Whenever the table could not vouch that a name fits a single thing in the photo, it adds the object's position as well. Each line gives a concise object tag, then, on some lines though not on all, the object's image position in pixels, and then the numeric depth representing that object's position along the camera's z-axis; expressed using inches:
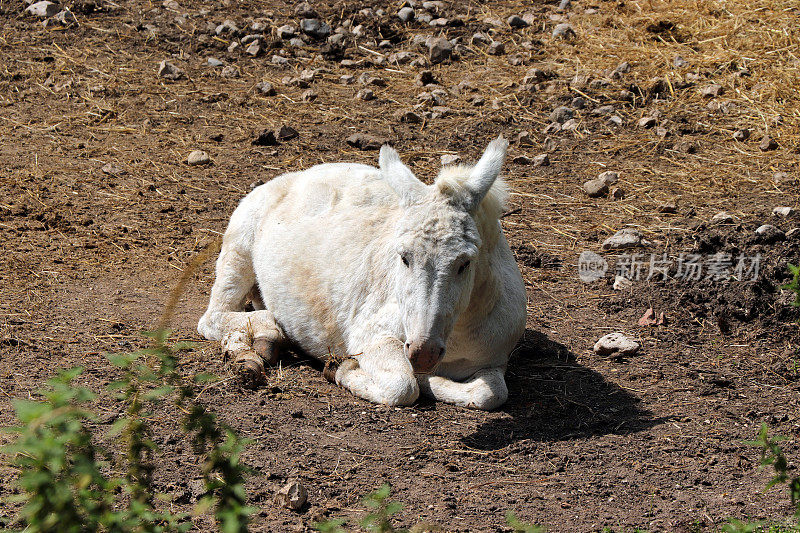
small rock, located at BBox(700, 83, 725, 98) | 773.9
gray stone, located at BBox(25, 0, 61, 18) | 970.1
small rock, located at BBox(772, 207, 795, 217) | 579.2
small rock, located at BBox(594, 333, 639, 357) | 456.4
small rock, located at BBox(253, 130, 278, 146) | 753.0
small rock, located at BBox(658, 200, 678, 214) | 623.8
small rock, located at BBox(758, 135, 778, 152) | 695.7
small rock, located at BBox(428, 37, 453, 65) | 899.4
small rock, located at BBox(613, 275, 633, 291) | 533.0
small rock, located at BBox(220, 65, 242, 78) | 883.4
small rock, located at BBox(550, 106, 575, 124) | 776.9
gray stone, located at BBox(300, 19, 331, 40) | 956.0
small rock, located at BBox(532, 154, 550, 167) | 714.8
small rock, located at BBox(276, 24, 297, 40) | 950.4
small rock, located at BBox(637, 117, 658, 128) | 751.1
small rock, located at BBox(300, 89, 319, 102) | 837.2
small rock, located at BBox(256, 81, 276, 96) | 848.3
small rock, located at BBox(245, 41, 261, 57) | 923.4
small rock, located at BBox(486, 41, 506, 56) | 906.7
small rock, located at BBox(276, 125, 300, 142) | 760.3
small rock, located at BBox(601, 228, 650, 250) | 574.2
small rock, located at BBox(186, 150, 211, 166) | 723.4
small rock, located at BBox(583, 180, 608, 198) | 657.6
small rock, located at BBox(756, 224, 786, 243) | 522.9
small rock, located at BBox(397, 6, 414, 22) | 978.1
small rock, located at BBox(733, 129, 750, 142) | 719.1
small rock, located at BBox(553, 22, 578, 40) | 919.0
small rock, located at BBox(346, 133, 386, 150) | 740.0
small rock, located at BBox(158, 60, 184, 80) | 874.1
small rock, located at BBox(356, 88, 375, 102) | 836.0
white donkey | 373.1
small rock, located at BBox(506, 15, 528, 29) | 954.7
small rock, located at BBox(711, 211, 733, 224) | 589.3
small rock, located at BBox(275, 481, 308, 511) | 307.6
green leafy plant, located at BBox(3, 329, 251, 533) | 171.5
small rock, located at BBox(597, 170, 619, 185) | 669.3
